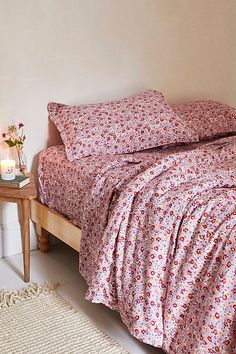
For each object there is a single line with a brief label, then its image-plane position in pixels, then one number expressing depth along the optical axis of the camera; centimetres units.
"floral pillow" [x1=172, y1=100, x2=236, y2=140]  300
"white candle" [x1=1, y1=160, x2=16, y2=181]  253
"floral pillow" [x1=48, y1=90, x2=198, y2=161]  264
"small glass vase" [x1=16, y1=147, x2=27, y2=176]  277
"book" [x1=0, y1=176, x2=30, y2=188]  251
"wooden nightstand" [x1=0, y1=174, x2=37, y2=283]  244
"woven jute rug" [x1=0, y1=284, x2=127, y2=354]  208
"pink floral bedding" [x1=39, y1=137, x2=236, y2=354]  170
